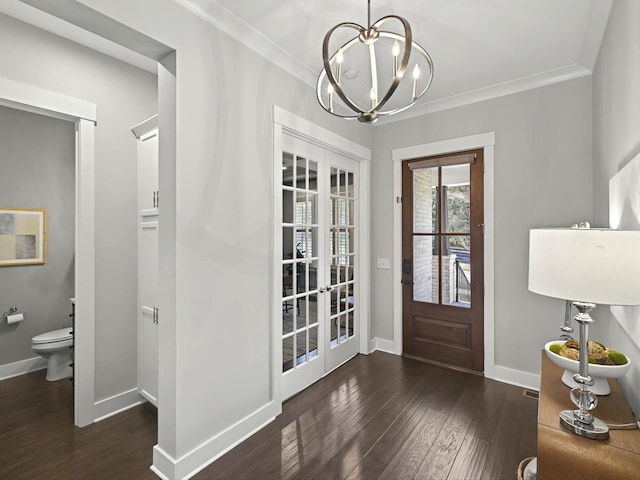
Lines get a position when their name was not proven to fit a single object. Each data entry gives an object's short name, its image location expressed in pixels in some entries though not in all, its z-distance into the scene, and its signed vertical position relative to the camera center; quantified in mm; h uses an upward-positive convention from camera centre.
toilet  2904 -1044
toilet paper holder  3217 -754
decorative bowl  1318 -577
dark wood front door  3131 -206
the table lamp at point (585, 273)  980 -113
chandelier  1454 +1415
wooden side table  1022 -722
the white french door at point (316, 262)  2664 -225
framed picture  3223 +29
